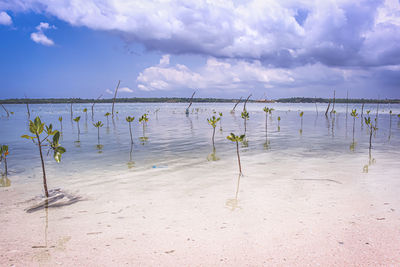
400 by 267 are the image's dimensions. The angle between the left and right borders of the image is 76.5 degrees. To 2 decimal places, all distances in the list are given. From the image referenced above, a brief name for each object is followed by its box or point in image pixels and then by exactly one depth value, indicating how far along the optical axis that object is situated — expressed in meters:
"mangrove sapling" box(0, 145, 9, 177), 7.98
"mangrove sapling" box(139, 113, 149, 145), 15.69
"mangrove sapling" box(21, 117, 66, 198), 5.22
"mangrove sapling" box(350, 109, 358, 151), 12.06
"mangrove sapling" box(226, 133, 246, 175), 7.55
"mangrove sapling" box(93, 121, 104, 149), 13.07
